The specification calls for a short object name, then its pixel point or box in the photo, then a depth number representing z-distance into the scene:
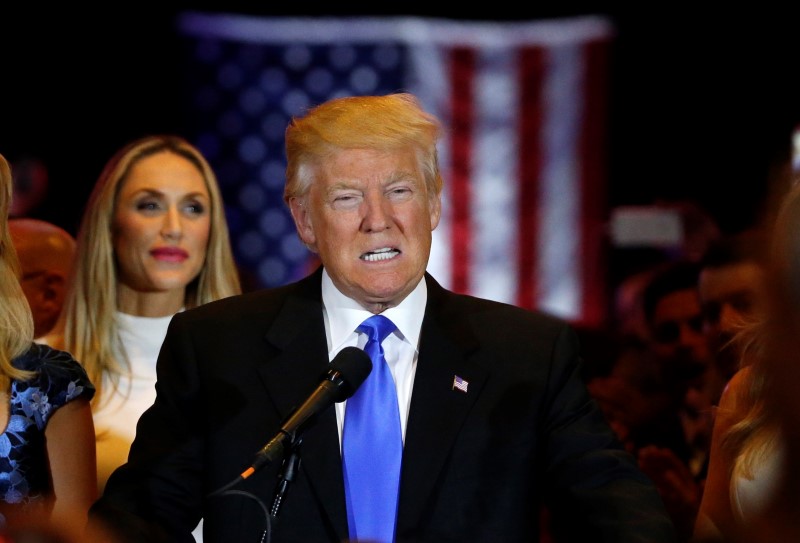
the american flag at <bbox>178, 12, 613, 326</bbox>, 17.97
